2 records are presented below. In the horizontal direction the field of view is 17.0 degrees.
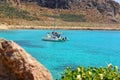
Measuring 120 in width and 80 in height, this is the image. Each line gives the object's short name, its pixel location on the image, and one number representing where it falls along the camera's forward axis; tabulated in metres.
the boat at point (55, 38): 77.43
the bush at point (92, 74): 8.77
